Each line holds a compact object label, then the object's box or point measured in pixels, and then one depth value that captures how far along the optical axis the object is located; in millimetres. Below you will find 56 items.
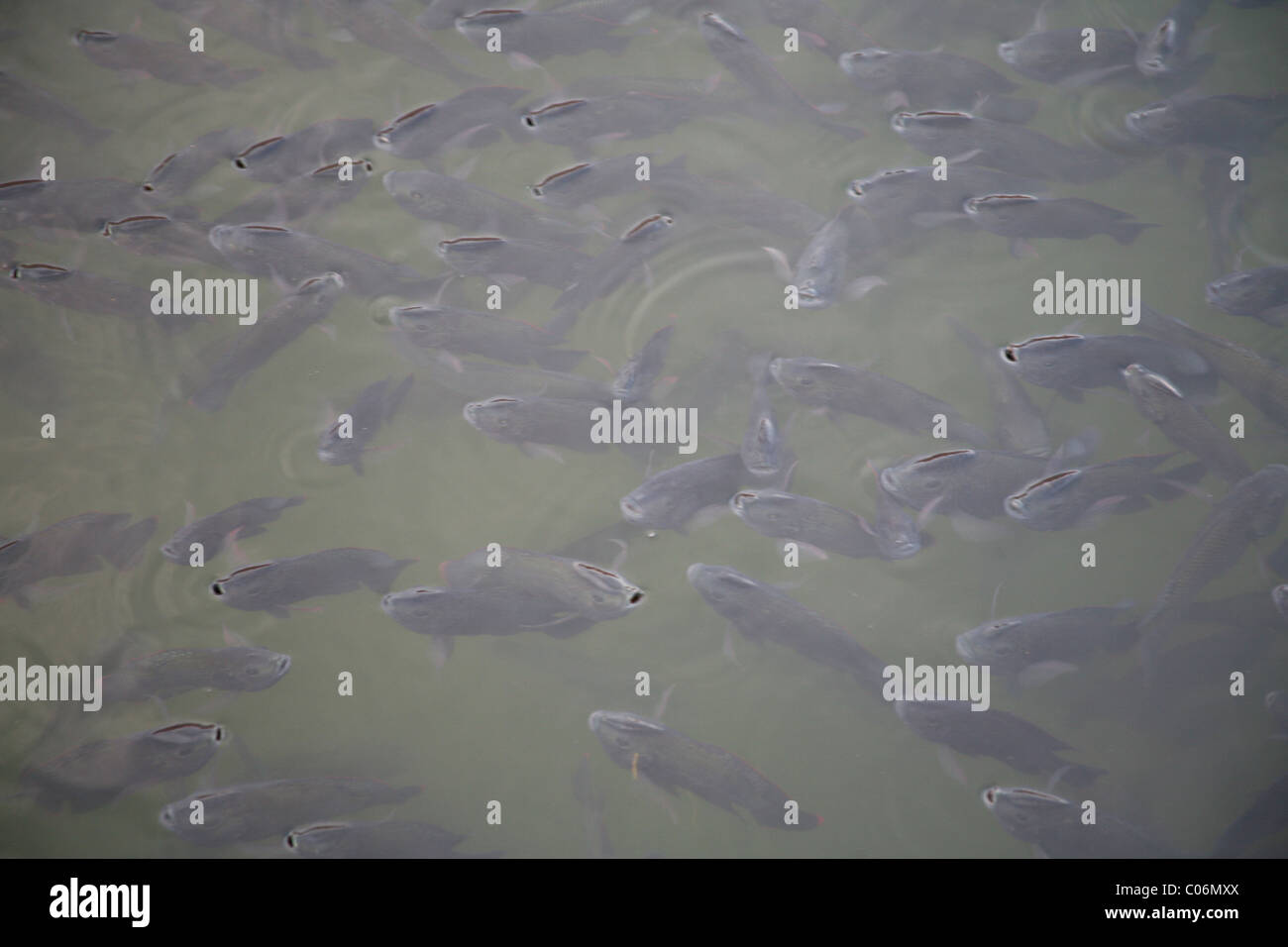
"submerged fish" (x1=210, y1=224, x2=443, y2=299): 1605
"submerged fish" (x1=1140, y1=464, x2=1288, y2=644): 1599
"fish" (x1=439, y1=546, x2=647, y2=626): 1589
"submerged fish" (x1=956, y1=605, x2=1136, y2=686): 1601
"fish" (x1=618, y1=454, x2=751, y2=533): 1585
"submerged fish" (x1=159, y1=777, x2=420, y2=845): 1599
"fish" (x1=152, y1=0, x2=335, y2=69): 1646
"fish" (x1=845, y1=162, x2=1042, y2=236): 1609
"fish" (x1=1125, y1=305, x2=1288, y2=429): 1619
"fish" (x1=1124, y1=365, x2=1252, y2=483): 1584
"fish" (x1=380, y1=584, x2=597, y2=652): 1594
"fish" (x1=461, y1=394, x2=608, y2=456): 1597
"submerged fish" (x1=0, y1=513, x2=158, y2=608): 1624
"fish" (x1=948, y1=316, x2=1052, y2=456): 1604
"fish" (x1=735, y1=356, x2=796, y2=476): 1595
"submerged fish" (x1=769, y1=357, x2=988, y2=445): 1589
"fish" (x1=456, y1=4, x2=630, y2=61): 1622
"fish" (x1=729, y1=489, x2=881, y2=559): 1574
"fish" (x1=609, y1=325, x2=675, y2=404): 1609
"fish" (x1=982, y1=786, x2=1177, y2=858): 1599
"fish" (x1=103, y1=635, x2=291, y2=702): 1608
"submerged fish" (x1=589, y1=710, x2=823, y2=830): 1599
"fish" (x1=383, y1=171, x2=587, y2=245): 1619
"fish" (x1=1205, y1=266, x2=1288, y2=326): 1637
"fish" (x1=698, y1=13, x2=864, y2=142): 1621
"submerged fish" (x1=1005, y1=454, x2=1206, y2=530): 1572
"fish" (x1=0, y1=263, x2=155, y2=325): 1638
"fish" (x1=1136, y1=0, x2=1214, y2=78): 1641
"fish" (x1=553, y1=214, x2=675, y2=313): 1621
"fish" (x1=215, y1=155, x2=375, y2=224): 1627
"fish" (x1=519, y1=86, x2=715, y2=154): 1617
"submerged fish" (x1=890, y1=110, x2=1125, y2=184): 1608
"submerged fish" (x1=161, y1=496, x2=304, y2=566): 1611
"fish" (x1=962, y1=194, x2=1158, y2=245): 1609
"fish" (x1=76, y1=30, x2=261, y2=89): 1648
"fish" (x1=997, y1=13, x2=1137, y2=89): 1631
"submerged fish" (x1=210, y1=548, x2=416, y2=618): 1595
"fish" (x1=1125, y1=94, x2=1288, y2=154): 1638
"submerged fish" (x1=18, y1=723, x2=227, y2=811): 1604
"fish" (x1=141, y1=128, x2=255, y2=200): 1635
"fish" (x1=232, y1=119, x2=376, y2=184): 1626
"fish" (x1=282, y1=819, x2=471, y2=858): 1595
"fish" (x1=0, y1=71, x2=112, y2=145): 1656
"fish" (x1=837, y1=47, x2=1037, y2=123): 1617
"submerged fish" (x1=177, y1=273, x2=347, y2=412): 1613
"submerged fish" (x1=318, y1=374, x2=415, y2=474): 1631
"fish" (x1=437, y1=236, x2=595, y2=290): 1608
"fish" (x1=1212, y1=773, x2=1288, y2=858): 1630
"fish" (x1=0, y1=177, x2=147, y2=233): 1638
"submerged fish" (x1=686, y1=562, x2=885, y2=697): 1593
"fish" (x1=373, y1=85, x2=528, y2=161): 1620
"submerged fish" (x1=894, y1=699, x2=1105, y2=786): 1594
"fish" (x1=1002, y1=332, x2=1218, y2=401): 1589
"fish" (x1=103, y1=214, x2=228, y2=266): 1625
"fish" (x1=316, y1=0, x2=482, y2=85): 1641
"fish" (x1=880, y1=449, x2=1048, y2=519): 1570
